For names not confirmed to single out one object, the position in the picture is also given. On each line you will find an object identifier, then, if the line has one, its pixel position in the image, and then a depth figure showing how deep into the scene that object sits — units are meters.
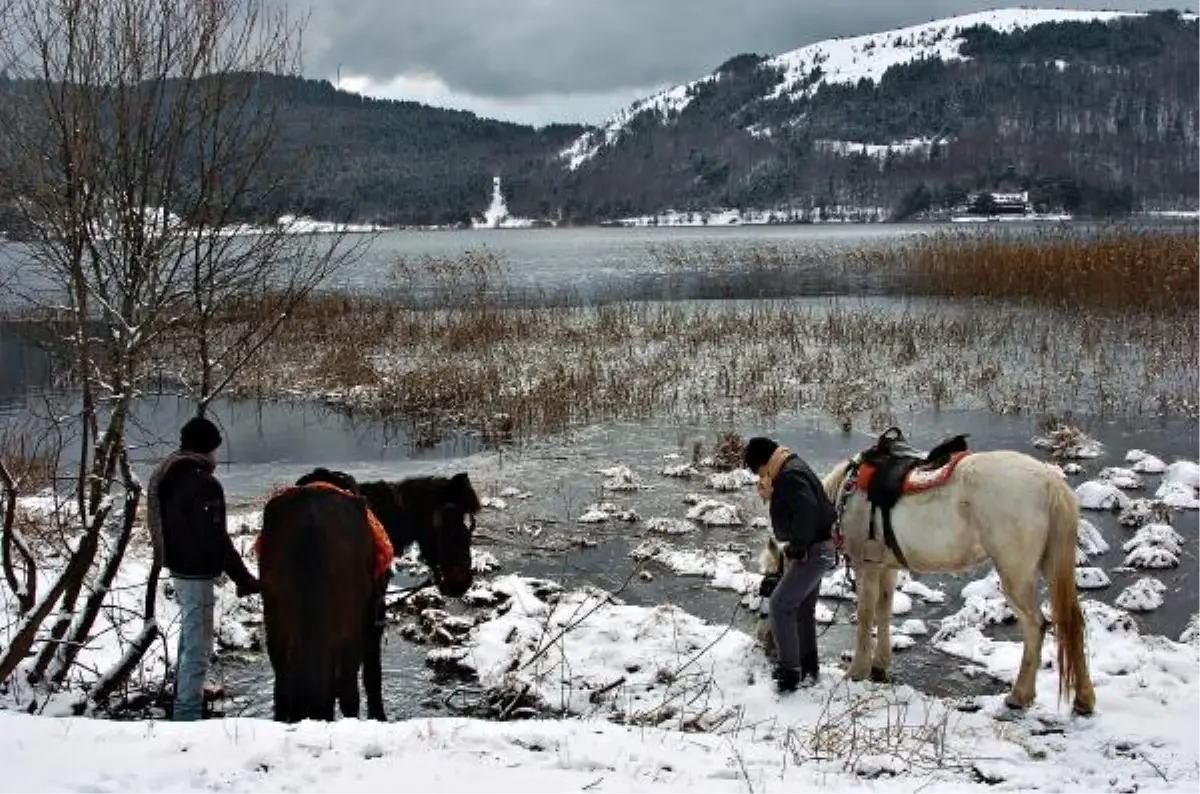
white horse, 5.38
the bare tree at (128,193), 5.39
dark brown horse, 4.54
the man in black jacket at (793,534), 5.54
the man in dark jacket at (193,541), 5.07
